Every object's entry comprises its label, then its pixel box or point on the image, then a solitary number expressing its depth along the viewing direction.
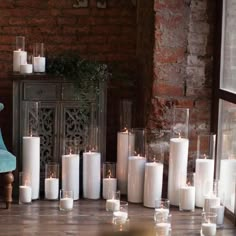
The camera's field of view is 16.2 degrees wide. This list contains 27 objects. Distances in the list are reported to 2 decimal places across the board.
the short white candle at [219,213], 5.46
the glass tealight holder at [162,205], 5.39
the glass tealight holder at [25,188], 6.11
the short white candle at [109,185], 6.34
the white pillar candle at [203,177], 5.99
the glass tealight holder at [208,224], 5.09
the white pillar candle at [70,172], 6.27
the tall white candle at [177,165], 6.10
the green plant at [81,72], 6.33
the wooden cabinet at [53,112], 6.30
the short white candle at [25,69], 6.36
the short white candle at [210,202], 5.55
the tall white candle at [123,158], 6.54
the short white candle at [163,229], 5.02
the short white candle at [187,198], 5.98
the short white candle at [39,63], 6.44
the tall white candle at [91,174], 6.37
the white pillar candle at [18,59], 6.47
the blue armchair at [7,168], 5.64
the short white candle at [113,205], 5.85
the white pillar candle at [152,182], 6.07
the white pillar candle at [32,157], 6.20
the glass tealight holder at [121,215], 5.38
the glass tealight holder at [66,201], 5.89
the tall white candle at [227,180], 5.82
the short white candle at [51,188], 6.23
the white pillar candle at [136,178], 6.23
